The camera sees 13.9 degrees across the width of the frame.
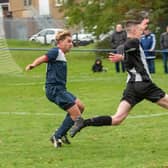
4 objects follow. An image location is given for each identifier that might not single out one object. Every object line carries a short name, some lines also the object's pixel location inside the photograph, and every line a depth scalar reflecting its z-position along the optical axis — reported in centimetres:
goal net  2631
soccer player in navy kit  971
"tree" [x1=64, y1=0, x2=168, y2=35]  3609
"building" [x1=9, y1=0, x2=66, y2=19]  7381
